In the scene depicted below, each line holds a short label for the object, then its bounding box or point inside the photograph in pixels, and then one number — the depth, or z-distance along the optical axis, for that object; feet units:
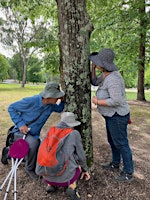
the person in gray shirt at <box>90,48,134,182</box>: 6.06
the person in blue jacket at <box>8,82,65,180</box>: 6.78
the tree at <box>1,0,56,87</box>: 68.89
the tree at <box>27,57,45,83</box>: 146.71
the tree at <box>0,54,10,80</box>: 89.19
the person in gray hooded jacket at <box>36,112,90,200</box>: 5.62
